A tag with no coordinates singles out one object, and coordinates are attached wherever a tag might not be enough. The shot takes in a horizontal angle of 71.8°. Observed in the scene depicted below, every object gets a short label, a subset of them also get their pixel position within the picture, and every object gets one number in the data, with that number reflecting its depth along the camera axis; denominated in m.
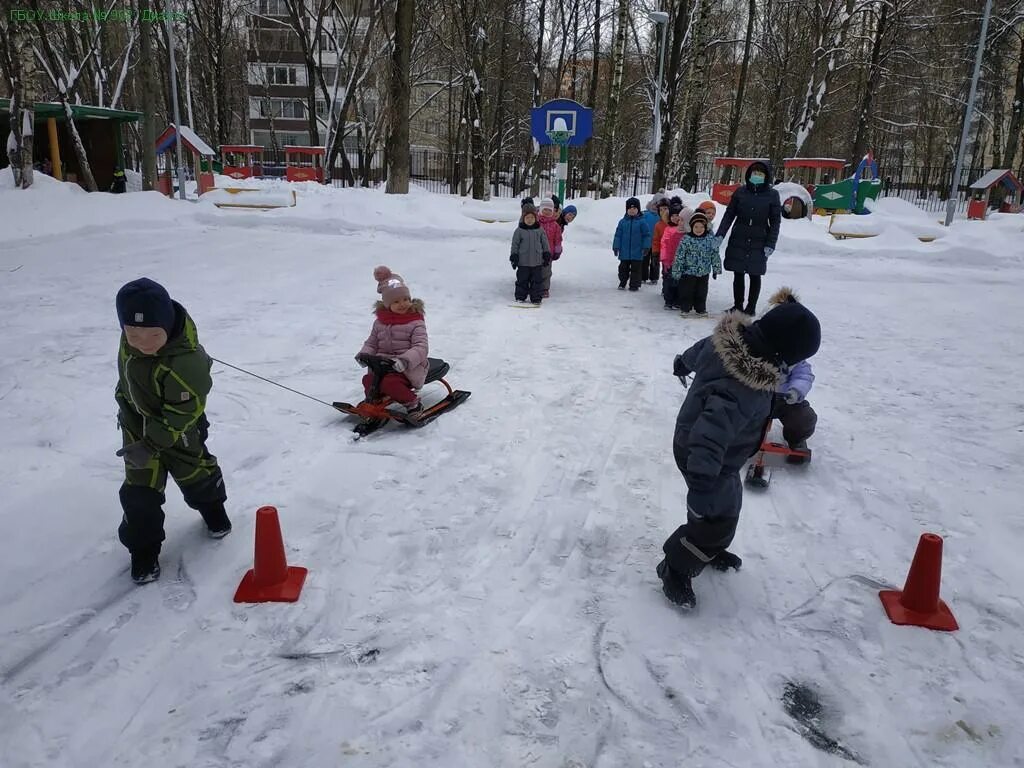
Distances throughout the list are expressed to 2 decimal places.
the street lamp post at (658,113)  22.22
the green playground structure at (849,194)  21.66
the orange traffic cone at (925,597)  3.13
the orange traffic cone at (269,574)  3.17
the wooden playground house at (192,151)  21.14
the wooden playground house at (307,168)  30.53
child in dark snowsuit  2.88
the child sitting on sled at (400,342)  5.27
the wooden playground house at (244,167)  31.69
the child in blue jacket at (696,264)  9.23
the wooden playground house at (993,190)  20.83
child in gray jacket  9.70
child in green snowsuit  2.99
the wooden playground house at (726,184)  22.82
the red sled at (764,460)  4.48
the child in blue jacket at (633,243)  10.80
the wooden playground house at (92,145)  22.16
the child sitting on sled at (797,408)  4.73
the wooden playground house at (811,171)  24.25
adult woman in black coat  8.74
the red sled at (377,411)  5.18
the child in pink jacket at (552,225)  10.80
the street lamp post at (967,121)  15.57
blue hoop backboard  16.55
